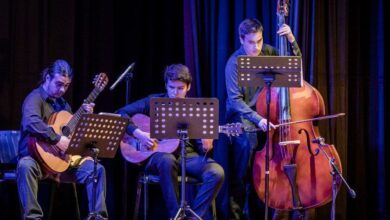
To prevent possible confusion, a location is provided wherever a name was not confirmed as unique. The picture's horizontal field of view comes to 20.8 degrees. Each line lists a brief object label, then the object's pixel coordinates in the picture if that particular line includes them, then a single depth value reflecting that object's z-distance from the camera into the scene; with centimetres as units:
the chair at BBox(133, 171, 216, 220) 873
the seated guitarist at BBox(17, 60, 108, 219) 817
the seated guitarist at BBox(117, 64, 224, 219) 852
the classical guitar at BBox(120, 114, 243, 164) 893
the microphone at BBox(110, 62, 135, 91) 907
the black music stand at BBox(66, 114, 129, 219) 779
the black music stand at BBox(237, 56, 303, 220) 781
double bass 833
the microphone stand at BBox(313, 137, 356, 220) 803
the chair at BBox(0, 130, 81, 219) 920
